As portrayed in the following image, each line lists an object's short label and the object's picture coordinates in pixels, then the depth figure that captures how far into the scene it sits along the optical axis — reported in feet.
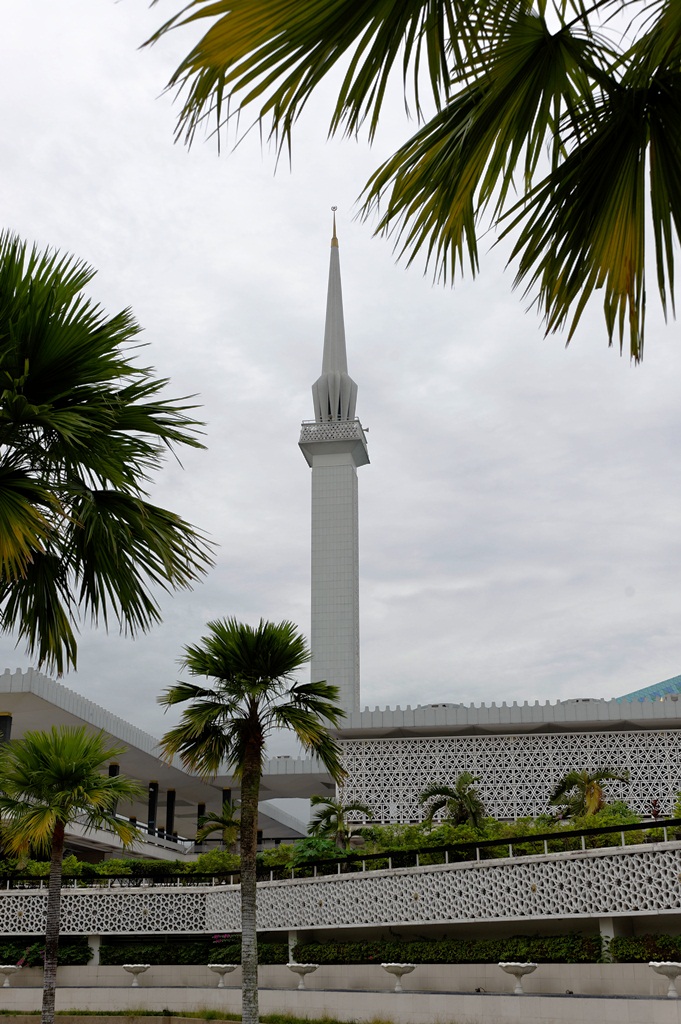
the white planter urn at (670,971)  49.93
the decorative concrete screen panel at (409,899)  56.75
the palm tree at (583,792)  105.09
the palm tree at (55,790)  63.93
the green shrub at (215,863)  94.84
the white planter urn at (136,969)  81.25
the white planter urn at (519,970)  57.11
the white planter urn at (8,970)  85.46
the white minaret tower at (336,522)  174.70
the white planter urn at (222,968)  77.46
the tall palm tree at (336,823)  110.42
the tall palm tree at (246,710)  61.16
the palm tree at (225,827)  129.70
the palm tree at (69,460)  19.43
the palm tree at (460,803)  102.78
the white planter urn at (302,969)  70.54
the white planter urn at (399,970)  63.82
